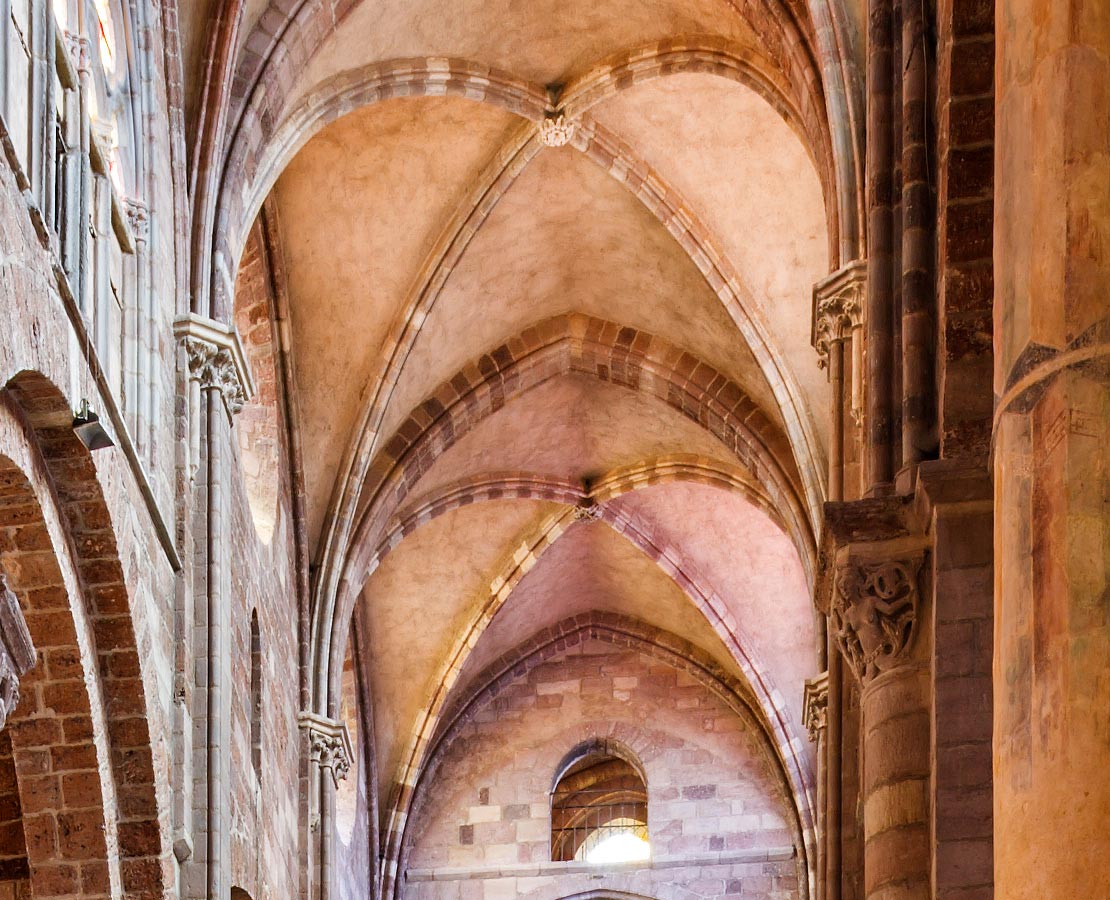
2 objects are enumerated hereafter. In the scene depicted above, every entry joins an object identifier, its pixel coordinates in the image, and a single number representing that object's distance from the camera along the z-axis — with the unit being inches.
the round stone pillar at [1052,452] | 203.8
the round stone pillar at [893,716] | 334.3
